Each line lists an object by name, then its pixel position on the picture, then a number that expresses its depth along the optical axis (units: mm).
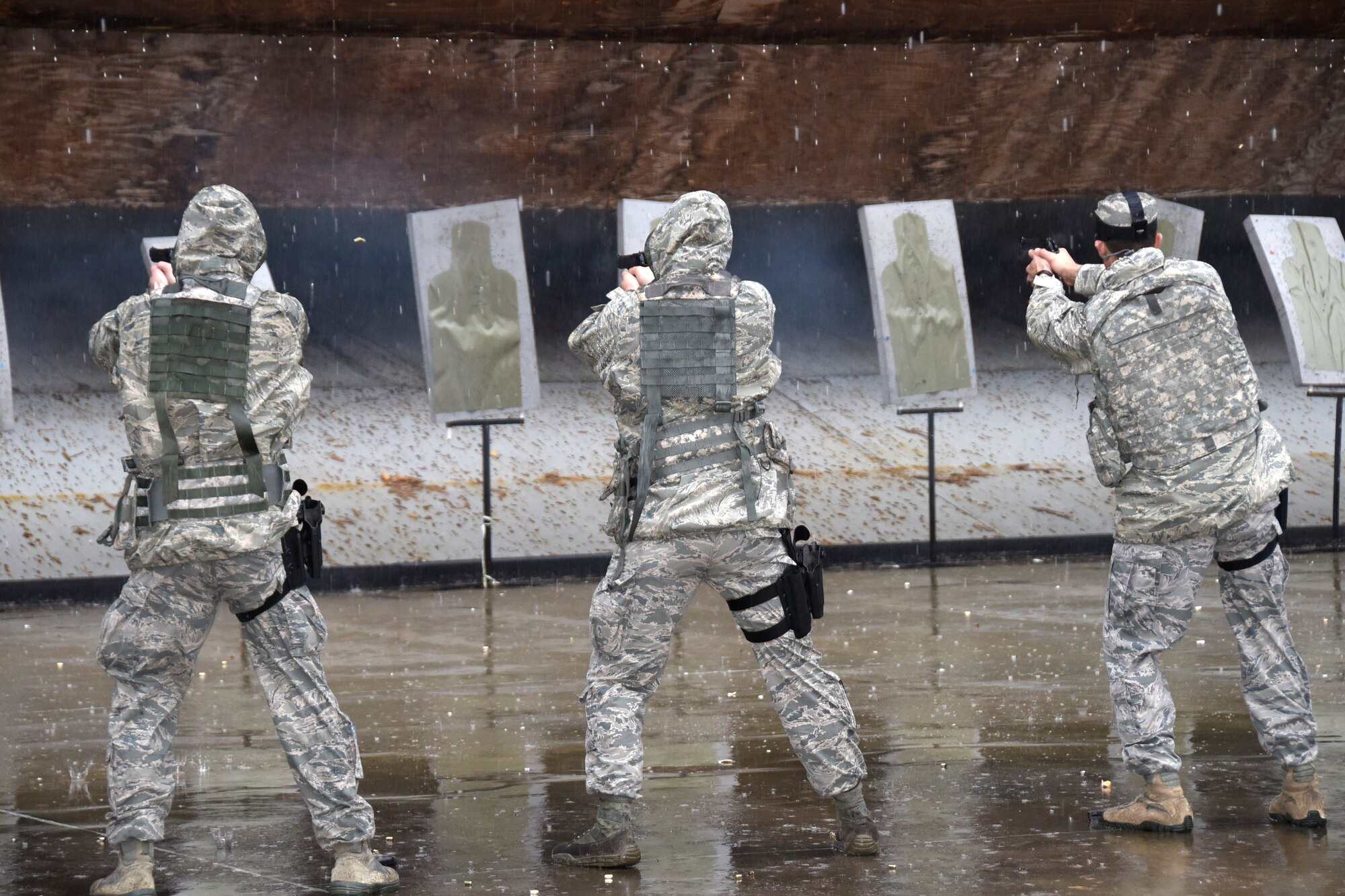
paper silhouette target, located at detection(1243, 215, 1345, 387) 19500
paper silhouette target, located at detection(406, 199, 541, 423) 18672
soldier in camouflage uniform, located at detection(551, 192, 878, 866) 7824
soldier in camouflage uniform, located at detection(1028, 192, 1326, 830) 8242
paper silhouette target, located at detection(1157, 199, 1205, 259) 21625
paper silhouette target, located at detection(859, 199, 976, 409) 19891
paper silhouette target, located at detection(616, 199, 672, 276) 18797
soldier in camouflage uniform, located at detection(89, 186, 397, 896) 7301
